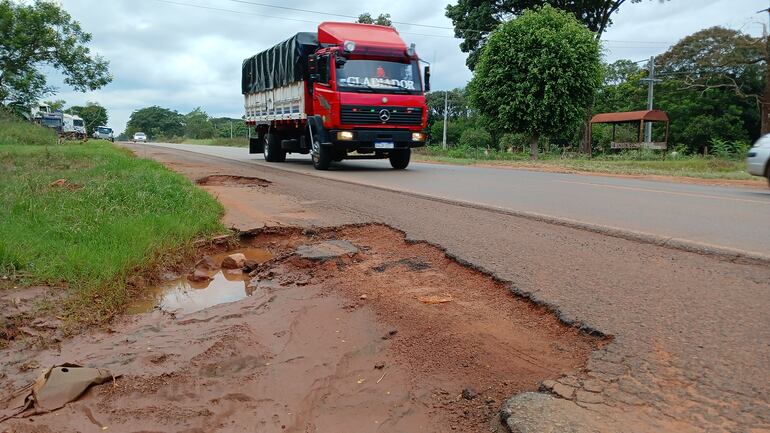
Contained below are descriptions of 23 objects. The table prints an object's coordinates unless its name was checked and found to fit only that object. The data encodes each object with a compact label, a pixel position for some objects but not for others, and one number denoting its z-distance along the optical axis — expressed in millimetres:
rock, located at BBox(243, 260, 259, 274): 4841
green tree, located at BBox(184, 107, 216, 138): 86875
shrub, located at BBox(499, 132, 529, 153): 38188
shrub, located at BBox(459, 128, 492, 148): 47334
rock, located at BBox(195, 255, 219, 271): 4900
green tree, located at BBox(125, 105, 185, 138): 103544
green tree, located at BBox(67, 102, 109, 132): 78212
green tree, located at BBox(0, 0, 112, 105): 26469
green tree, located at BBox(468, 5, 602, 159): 20266
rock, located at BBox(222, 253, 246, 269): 4906
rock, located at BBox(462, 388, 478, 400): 2441
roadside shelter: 24188
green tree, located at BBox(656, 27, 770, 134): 32219
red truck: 12281
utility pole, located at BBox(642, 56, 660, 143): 28350
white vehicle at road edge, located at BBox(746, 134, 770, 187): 9552
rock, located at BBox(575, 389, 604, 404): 2234
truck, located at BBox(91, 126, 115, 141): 56188
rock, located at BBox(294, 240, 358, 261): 4850
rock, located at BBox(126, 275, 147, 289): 4093
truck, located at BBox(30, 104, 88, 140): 36294
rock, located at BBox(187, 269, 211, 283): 4617
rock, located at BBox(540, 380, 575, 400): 2295
